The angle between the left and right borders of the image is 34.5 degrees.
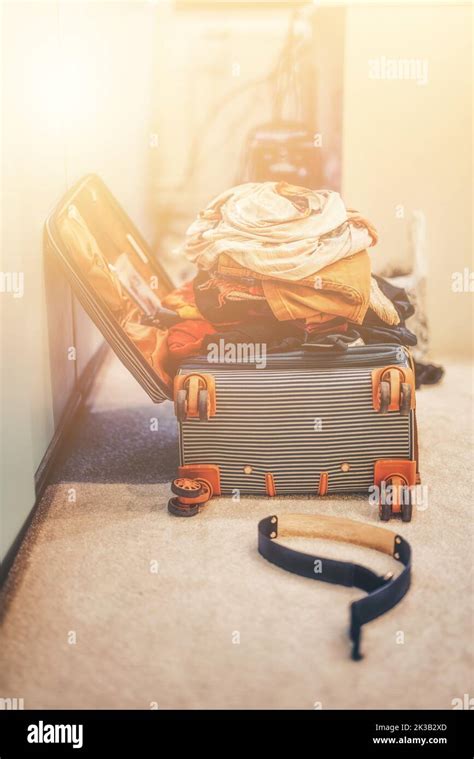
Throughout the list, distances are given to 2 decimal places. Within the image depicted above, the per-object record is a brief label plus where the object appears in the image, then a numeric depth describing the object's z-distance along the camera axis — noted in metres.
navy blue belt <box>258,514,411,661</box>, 1.34
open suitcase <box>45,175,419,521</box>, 1.77
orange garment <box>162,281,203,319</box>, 2.03
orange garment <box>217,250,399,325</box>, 1.83
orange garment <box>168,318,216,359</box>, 1.92
